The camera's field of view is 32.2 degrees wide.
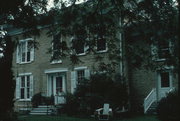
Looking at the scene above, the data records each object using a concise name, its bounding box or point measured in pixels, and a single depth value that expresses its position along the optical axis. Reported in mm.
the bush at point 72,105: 20444
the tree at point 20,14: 11188
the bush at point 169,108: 9919
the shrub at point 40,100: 24562
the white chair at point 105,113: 17241
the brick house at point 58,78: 21094
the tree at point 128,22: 11266
